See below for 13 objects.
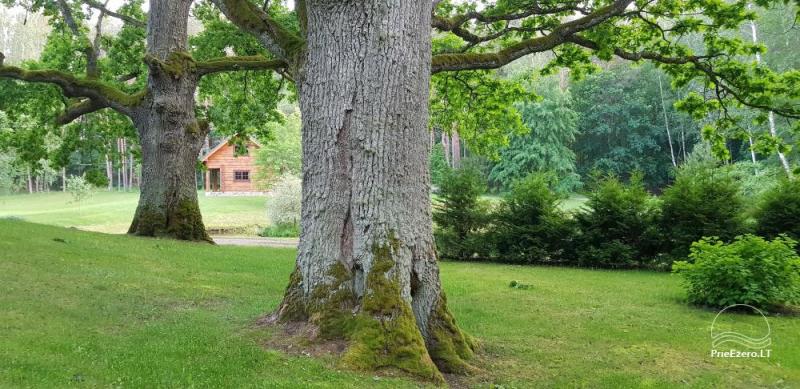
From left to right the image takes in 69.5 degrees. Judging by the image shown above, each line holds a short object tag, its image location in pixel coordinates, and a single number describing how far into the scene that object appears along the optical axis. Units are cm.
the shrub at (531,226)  1711
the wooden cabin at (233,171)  5703
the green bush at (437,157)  5662
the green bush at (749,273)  911
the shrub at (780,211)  1455
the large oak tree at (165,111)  1503
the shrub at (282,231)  3438
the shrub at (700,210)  1534
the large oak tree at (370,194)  537
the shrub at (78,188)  4266
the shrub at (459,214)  1825
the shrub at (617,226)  1620
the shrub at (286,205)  3734
